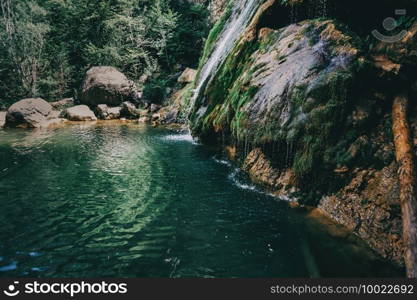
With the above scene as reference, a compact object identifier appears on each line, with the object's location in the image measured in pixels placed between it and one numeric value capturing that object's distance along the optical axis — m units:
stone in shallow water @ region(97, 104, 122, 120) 22.45
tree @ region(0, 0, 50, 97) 24.81
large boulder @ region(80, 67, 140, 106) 23.53
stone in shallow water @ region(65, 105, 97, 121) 21.81
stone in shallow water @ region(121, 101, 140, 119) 22.36
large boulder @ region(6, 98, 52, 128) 19.33
